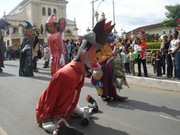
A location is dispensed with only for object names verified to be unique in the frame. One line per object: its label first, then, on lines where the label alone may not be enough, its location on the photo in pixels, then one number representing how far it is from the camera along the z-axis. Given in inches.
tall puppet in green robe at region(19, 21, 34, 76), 319.1
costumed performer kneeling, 120.0
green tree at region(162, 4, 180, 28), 1404.1
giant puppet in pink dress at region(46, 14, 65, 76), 213.2
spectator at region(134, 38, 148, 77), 310.8
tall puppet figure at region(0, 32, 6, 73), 359.7
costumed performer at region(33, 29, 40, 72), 333.5
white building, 1644.4
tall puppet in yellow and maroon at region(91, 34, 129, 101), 181.0
